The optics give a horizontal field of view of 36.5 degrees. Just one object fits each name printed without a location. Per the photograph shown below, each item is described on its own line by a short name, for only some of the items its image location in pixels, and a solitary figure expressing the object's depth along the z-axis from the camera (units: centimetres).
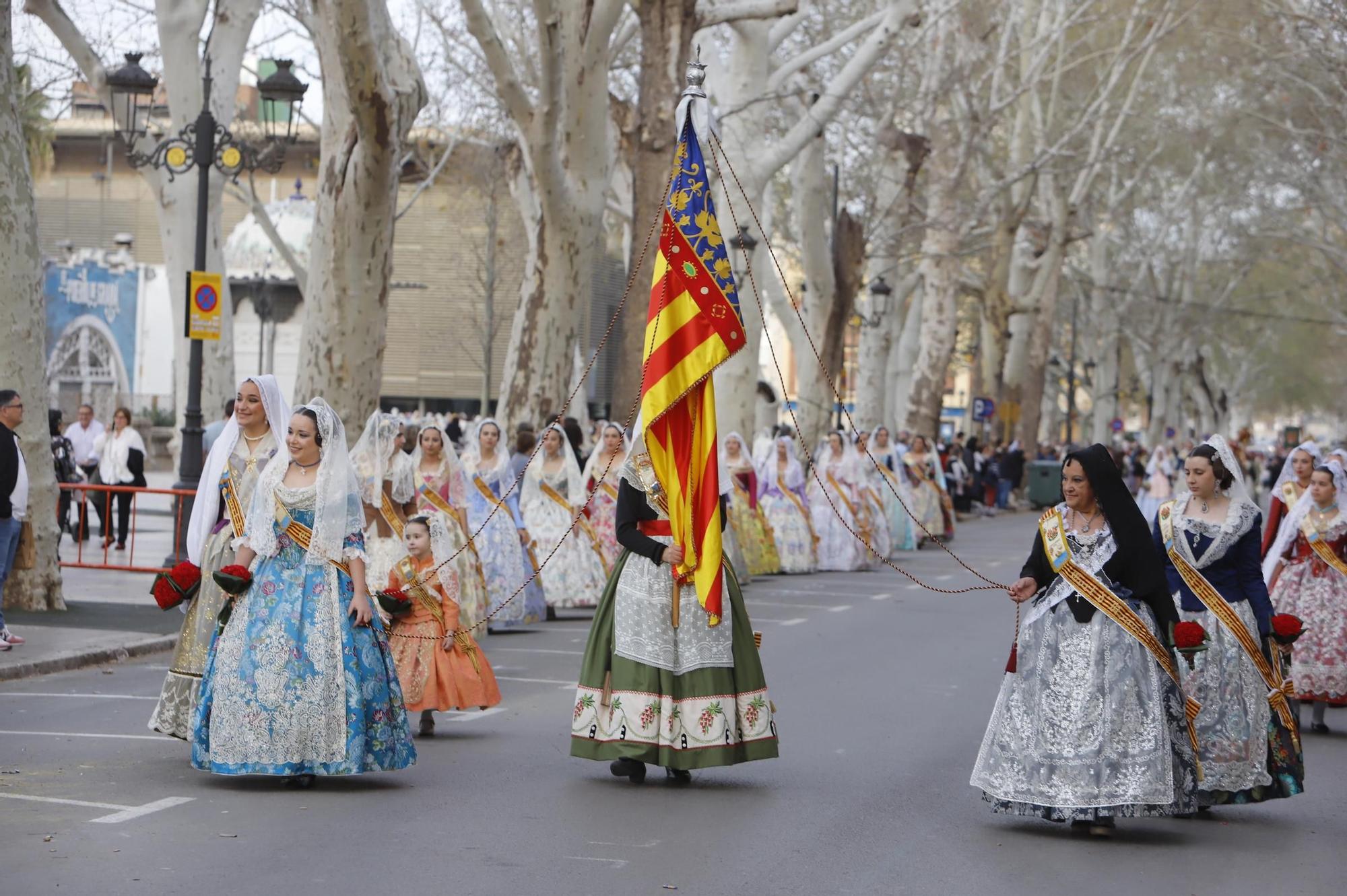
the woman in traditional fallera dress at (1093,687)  809
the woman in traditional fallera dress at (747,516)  2291
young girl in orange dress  1068
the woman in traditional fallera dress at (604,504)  1852
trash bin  4894
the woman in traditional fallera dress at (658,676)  898
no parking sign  1892
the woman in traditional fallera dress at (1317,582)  1210
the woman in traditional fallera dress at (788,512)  2500
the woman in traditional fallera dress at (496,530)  1653
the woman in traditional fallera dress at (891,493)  2825
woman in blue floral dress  852
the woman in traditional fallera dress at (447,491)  1446
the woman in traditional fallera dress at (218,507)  933
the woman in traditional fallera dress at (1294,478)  1263
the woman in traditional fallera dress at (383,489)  1245
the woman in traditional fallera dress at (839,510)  2603
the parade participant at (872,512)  2669
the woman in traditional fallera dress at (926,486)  3175
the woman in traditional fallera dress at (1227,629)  899
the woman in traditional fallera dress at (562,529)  1819
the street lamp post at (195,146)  1916
